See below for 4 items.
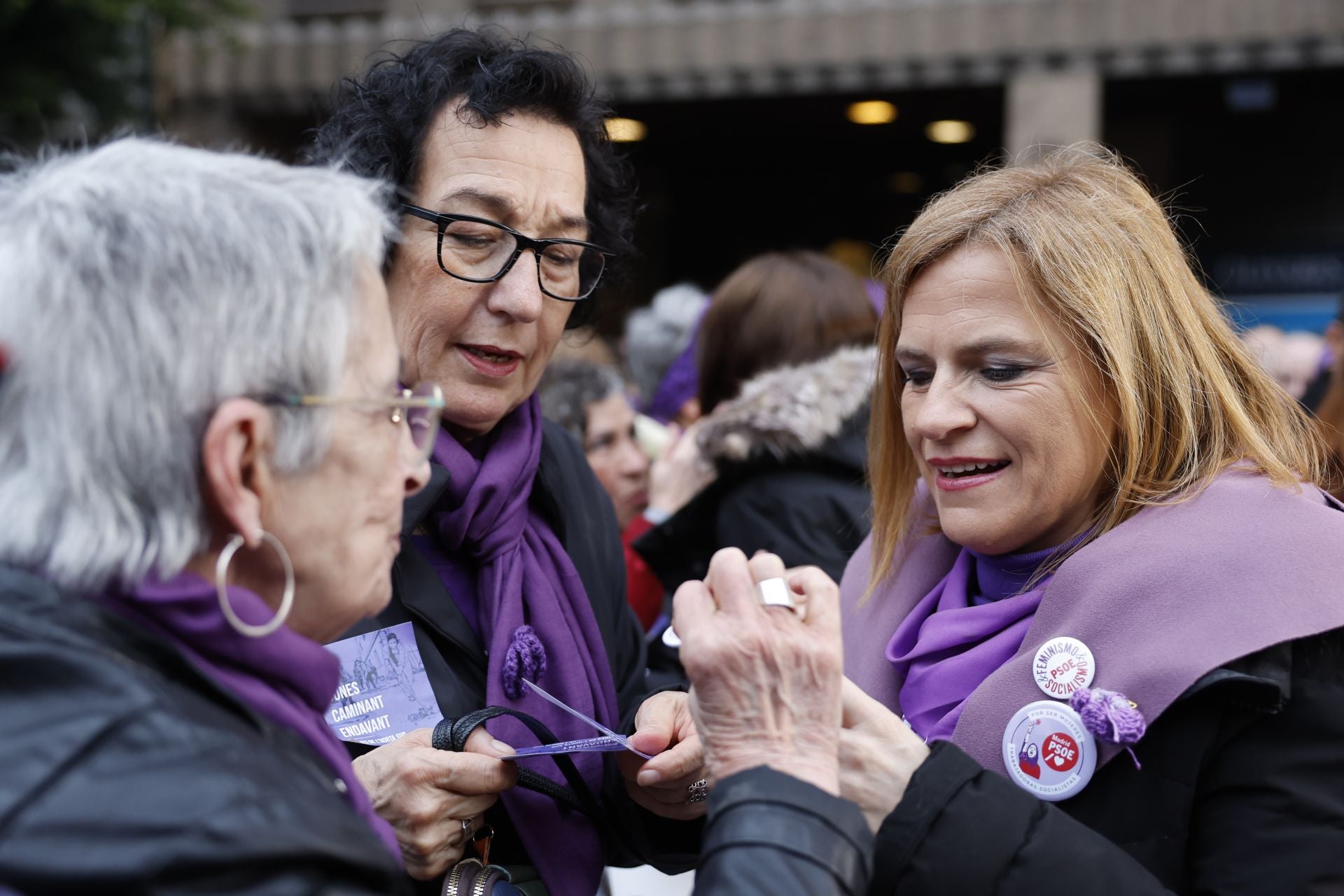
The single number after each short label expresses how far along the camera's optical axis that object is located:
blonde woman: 1.62
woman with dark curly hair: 2.09
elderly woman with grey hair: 1.08
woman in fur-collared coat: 3.16
